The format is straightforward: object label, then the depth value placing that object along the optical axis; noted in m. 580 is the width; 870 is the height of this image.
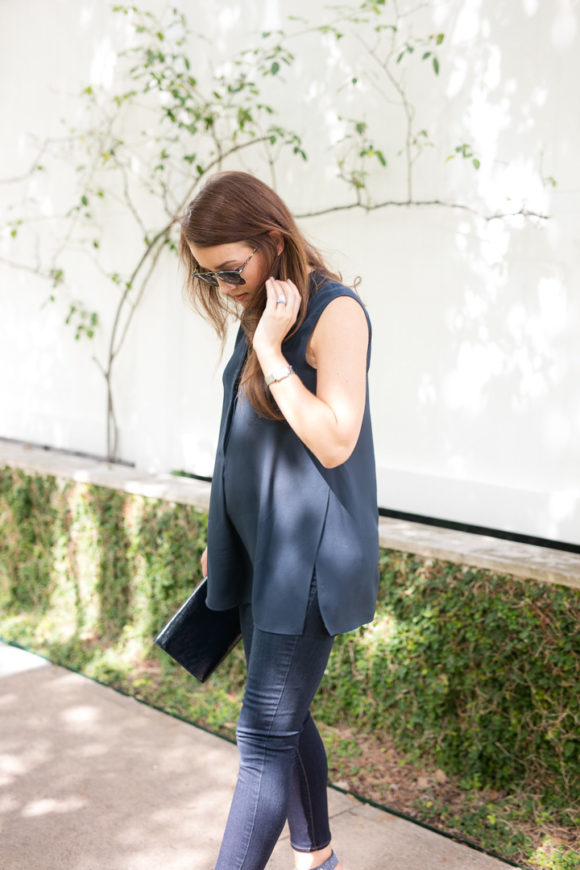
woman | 1.94
